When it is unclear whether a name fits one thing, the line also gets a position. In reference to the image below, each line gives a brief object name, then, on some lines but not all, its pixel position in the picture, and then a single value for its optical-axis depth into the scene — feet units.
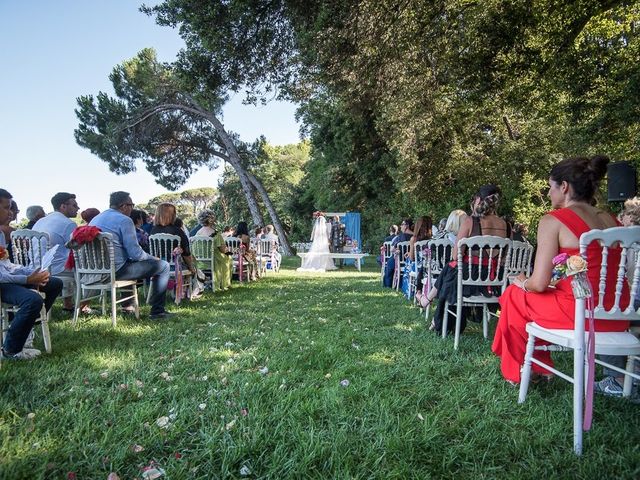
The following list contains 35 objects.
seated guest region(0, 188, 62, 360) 9.61
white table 43.70
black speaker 24.23
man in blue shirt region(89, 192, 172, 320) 14.71
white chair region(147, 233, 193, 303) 18.08
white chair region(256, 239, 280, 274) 37.58
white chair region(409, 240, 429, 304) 18.25
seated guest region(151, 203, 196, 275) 18.63
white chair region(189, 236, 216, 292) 22.81
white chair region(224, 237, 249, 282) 28.12
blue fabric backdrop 58.59
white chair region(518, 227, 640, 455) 6.21
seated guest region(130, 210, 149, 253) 19.95
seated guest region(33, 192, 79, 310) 14.93
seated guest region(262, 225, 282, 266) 39.55
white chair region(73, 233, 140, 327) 13.97
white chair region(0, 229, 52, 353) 10.39
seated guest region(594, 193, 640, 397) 7.87
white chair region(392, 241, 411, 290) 25.76
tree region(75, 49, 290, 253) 58.44
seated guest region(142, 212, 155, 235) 22.81
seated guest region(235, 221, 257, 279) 29.27
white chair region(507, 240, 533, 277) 11.70
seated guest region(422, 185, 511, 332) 12.30
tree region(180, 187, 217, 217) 229.45
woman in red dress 7.21
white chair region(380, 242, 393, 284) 29.07
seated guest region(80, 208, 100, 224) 18.76
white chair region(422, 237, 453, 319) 14.85
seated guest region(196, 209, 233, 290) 23.26
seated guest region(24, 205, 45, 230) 19.23
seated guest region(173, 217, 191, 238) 19.76
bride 43.86
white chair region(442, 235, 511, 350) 11.55
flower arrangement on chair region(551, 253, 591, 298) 6.06
